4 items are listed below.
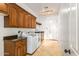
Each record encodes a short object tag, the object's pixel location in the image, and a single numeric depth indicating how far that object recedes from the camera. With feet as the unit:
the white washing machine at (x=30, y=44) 6.16
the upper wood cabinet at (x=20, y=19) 5.44
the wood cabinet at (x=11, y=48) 4.51
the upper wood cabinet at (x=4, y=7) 3.63
